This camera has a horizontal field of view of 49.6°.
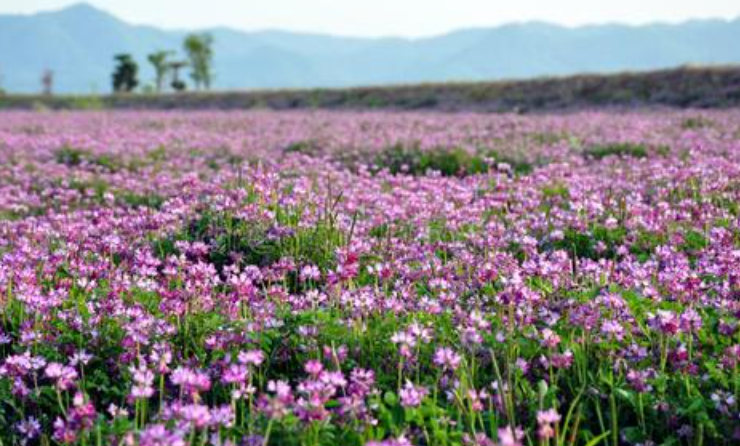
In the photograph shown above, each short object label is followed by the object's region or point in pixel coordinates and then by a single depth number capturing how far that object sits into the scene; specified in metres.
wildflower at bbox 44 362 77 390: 3.49
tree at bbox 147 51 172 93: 94.56
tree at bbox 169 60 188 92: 92.69
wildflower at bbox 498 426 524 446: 2.39
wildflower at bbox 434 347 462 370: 3.51
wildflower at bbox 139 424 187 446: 2.81
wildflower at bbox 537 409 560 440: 2.73
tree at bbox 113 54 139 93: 88.50
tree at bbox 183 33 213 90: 102.56
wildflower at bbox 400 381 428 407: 3.35
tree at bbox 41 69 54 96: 85.88
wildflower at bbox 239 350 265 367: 3.40
